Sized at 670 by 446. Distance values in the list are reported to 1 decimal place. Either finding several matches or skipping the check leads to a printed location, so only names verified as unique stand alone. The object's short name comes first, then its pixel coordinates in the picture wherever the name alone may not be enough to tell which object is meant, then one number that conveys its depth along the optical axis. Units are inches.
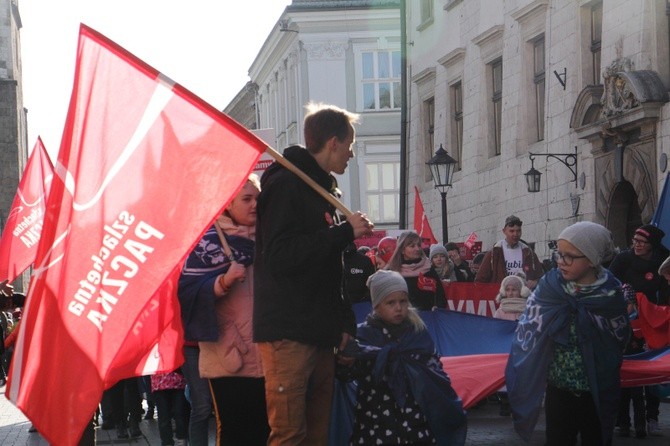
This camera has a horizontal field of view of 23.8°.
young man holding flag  256.8
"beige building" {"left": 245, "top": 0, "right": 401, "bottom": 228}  2053.4
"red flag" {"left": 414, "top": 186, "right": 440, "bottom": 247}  924.5
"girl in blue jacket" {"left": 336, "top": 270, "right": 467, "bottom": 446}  335.9
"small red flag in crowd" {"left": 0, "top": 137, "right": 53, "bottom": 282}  601.9
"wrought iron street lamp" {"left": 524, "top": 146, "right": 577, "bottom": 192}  913.5
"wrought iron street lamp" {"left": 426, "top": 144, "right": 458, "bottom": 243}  967.0
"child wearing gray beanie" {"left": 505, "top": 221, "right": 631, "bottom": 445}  308.5
